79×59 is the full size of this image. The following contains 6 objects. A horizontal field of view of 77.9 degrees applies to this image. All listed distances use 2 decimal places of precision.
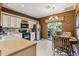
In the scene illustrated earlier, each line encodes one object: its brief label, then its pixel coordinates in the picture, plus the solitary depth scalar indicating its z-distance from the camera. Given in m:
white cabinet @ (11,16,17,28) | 2.97
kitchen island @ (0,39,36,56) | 0.58
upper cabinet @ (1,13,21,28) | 2.57
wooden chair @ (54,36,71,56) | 1.72
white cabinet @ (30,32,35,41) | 3.75
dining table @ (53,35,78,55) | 1.79
